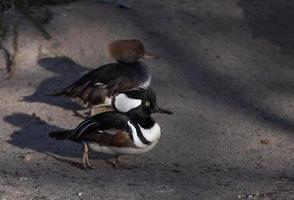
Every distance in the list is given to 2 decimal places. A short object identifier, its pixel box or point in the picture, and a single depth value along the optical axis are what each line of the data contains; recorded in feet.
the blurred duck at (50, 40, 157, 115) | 57.77
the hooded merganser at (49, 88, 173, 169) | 47.42
